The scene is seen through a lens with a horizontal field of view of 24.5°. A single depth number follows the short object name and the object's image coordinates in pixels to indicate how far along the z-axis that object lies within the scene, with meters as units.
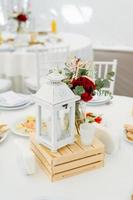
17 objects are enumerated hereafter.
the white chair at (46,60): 3.12
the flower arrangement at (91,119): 1.31
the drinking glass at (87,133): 1.23
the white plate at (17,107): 1.78
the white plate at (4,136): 1.41
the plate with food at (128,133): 1.44
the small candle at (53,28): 4.24
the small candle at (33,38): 3.63
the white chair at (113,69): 2.35
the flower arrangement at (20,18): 3.65
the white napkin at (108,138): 1.30
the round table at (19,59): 3.20
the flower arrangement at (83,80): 1.20
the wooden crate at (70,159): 1.16
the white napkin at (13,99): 1.81
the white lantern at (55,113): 1.14
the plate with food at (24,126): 1.49
